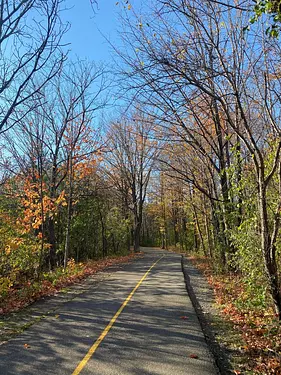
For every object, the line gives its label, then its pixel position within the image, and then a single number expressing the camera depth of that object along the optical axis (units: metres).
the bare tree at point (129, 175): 32.18
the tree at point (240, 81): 6.71
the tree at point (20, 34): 6.97
